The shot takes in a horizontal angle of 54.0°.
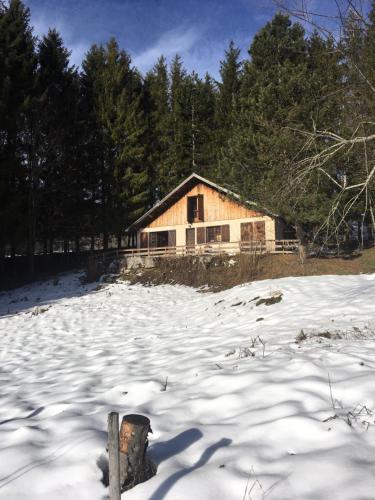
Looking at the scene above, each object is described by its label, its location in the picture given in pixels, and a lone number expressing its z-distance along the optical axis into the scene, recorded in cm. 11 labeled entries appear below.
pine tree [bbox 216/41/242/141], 3828
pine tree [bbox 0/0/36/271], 2705
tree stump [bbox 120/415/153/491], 267
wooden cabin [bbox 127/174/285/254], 2634
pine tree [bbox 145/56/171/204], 3928
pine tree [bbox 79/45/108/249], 3456
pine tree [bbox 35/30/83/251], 3117
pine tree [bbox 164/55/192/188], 3909
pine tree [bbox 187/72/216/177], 3875
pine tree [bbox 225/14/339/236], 1877
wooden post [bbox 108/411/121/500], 219
